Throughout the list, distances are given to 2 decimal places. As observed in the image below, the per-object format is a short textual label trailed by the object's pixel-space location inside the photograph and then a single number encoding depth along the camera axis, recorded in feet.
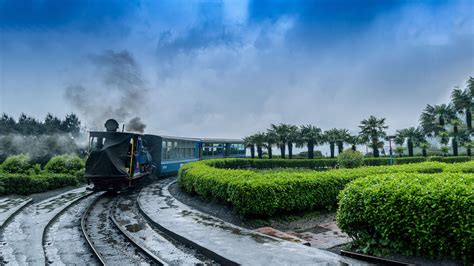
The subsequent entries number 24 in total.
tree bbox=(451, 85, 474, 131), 140.15
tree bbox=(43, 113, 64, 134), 124.73
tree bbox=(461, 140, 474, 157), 121.25
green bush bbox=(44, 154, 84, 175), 64.54
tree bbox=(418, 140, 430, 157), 140.67
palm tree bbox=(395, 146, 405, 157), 142.82
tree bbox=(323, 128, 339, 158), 144.77
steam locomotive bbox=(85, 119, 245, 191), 45.42
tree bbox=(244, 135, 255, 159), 142.72
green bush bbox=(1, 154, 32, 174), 57.57
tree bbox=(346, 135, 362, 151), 142.92
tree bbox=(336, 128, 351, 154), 145.18
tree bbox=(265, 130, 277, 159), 141.18
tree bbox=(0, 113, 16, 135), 109.21
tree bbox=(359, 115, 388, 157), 133.39
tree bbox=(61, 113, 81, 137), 151.02
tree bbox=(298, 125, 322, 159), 141.79
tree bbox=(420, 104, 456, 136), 147.95
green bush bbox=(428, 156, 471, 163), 102.83
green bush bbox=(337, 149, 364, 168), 72.38
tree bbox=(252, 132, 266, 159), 141.59
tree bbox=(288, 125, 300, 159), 140.79
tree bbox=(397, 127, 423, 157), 144.77
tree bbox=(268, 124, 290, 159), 140.97
